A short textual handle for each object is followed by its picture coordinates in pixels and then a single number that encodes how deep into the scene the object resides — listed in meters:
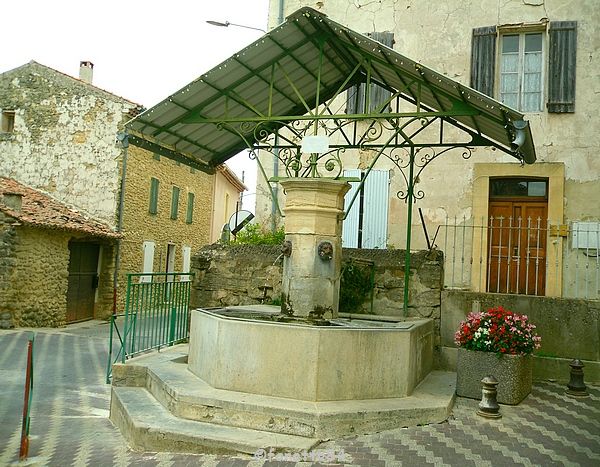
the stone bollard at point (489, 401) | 6.04
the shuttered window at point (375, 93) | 12.17
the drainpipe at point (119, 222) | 18.94
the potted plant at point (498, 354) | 6.63
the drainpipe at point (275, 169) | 12.68
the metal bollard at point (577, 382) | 7.37
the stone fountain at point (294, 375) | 5.22
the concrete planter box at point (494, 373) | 6.62
